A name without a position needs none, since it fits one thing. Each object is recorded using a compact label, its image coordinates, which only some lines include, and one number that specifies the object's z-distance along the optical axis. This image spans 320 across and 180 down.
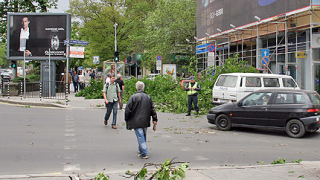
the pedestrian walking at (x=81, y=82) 30.83
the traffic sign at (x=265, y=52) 21.24
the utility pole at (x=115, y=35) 46.23
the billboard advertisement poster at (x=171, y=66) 35.27
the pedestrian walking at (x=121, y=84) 17.24
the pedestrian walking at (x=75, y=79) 29.33
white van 15.11
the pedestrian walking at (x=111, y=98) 11.60
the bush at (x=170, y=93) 17.59
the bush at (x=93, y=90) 23.64
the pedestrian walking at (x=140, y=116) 7.37
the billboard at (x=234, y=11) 23.65
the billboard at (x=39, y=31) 24.38
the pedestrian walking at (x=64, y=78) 26.99
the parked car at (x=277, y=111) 10.19
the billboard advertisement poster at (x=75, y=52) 21.75
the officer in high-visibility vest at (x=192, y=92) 15.49
